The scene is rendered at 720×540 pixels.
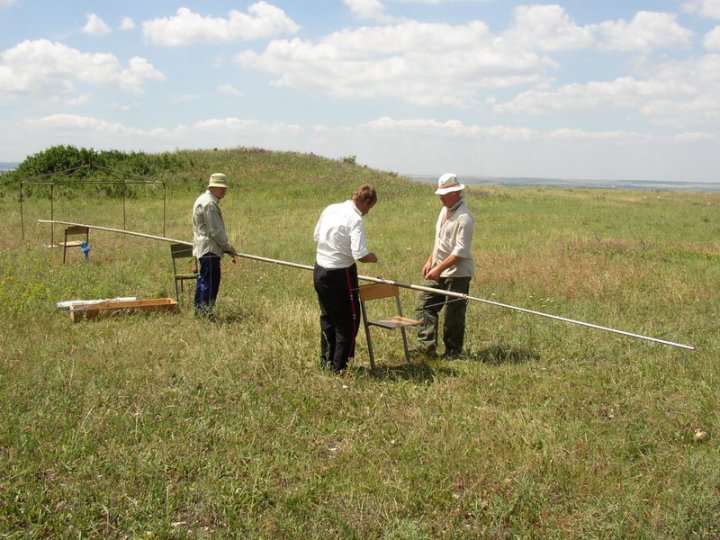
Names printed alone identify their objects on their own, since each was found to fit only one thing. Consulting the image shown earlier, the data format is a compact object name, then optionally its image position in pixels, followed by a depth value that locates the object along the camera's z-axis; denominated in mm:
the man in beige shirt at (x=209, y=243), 8070
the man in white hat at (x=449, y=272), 6672
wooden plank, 7809
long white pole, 6211
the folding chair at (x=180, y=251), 9312
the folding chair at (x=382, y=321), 6371
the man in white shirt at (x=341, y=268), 5811
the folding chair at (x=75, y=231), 12480
